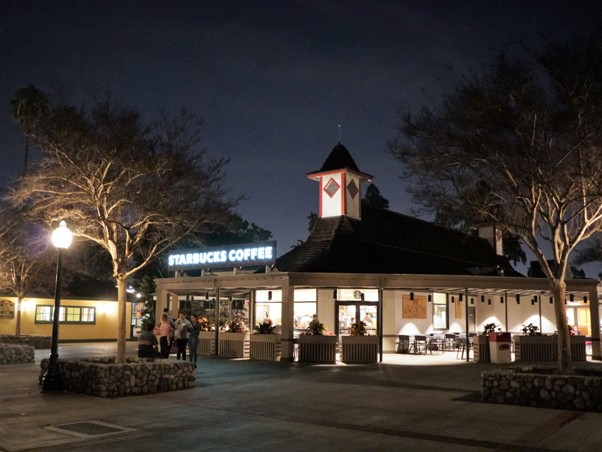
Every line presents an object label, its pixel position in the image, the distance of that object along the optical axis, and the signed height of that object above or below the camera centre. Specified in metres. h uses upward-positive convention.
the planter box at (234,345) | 22.80 -1.02
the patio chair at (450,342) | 24.92 -0.96
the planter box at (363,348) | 20.81 -0.99
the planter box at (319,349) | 20.77 -1.04
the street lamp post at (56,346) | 13.35 -0.64
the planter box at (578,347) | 22.34 -0.98
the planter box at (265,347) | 21.64 -1.02
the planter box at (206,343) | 23.80 -0.99
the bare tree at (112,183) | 14.77 +3.39
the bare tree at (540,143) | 13.16 +3.99
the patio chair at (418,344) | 24.16 -0.99
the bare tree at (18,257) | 25.91 +2.65
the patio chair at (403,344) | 24.25 -0.99
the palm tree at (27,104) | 38.88 +13.44
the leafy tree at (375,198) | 51.81 +10.18
